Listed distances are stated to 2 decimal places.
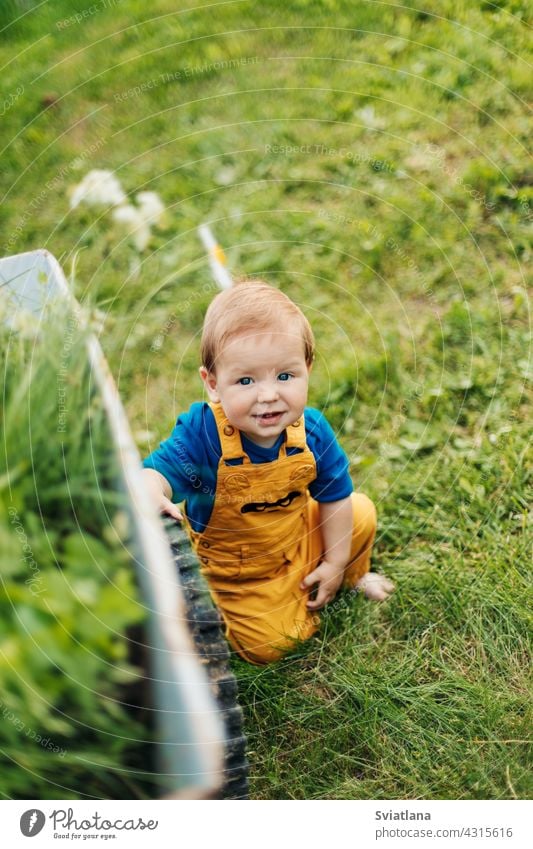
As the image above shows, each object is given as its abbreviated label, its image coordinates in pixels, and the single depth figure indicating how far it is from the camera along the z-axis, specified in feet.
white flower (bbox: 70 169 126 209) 4.96
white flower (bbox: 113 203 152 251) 4.89
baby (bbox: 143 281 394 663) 2.89
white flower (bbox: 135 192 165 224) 4.95
